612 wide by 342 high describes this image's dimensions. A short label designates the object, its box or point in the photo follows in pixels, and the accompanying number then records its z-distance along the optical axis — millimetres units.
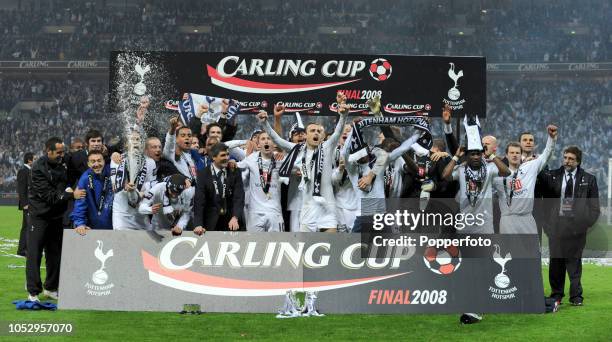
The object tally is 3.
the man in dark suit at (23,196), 14891
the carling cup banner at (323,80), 14836
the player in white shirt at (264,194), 10781
